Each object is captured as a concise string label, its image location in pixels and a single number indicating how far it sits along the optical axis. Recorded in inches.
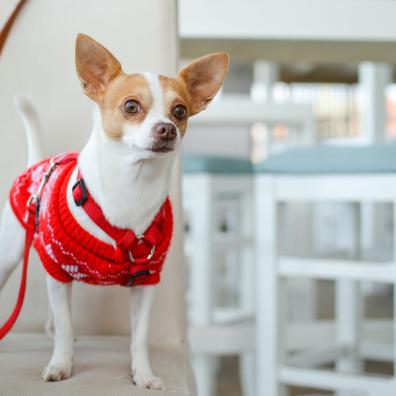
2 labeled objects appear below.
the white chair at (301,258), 39.8
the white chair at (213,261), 53.5
